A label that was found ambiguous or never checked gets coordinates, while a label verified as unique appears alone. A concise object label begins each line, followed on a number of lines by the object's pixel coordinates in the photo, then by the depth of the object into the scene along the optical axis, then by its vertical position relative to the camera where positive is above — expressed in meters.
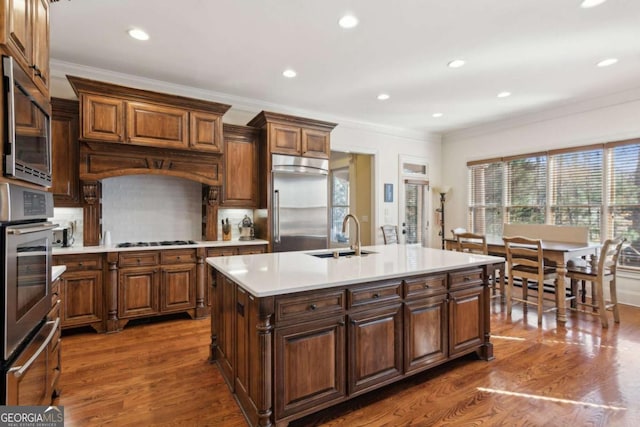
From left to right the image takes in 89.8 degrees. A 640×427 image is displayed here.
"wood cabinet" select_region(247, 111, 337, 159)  4.32 +1.13
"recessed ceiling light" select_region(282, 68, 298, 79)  3.78 +1.69
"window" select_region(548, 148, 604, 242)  4.73 +0.38
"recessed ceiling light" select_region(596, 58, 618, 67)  3.49 +1.68
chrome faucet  2.84 -0.26
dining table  3.65 -0.50
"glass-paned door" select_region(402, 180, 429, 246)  6.56 +0.06
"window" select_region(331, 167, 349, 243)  7.34 +0.32
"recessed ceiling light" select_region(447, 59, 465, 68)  3.54 +1.69
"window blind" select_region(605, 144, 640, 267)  4.34 +0.21
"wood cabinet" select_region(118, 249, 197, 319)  3.50 -0.78
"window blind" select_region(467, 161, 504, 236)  5.96 +0.31
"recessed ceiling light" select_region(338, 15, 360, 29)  2.72 +1.67
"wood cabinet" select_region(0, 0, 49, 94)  1.24 +0.78
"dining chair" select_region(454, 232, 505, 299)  4.25 -0.45
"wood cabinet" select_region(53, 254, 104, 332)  3.25 -0.80
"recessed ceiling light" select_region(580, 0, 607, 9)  2.51 +1.66
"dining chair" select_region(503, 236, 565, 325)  3.70 -0.67
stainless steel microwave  1.20 +0.37
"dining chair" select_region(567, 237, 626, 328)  3.54 -0.71
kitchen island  1.80 -0.72
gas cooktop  3.76 -0.36
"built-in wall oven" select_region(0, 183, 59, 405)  1.21 -0.34
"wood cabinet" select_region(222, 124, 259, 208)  4.32 +0.65
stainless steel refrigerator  4.34 +0.15
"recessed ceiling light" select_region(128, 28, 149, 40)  2.91 +1.67
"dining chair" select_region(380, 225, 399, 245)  5.48 -0.34
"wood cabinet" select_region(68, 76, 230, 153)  3.37 +1.10
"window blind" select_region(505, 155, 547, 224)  5.36 +0.42
